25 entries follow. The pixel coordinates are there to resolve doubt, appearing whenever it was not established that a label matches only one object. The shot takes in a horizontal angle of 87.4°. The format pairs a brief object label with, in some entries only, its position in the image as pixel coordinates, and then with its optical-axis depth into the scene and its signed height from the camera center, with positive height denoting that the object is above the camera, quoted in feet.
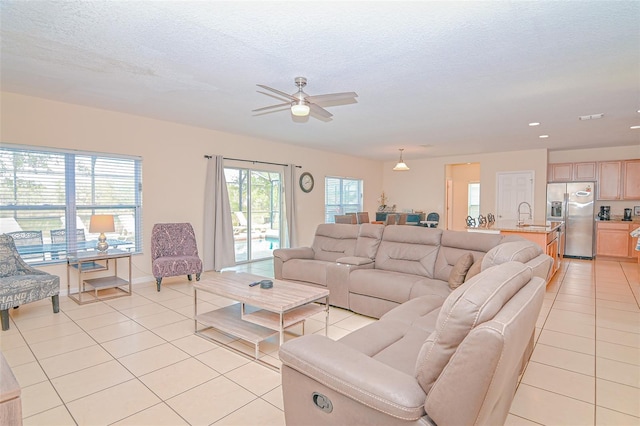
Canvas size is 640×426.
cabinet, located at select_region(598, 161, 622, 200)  24.00 +1.82
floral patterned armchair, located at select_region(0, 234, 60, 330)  10.79 -2.66
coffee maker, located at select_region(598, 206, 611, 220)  24.68 -0.61
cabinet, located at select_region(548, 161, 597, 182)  24.77 +2.51
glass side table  13.84 -3.36
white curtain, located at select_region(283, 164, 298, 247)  24.23 +0.05
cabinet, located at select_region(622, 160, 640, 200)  23.45 +1.75
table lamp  14.03 -0.83
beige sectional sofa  11.55 -2.37
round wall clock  25.77 +1.79
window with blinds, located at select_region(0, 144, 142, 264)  13.53 +0.26
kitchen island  15.92 -1.45
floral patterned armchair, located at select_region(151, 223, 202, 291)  15.69 -2.40
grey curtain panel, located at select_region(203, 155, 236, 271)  19.60 -0.86
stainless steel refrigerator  23.86 -0.61
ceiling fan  10.14 +3.30
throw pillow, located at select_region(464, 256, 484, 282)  9.79 -1.91
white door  26.35 +0.95
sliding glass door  21.74 -0.39
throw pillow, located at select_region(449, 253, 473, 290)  10.57 -2.10
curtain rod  19.60 +2.87
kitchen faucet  26.37 -0.02
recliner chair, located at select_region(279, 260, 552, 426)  3.76 -2.26
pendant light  23.60 +2.67
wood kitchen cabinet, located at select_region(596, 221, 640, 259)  22.91 -2.44
